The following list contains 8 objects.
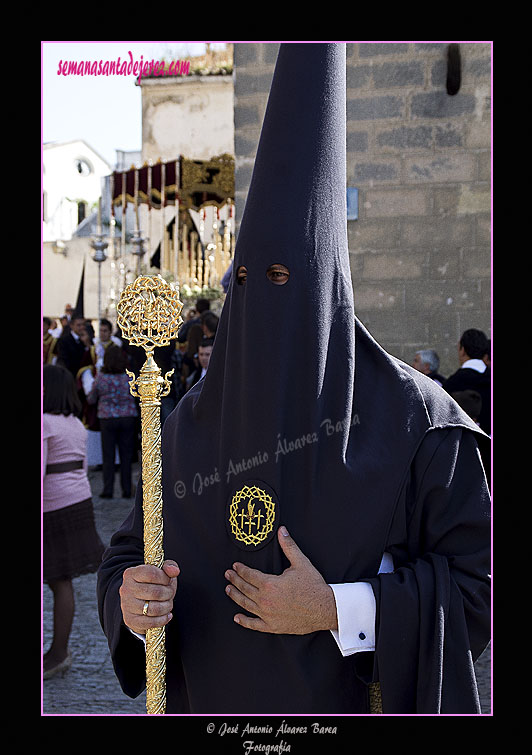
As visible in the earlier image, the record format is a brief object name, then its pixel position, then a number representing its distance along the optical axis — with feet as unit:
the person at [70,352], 34.88
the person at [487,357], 19.00
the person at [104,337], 35.50
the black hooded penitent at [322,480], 6.69
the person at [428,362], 21.50
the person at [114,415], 28.04
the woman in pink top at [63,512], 15.71
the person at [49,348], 36.89
